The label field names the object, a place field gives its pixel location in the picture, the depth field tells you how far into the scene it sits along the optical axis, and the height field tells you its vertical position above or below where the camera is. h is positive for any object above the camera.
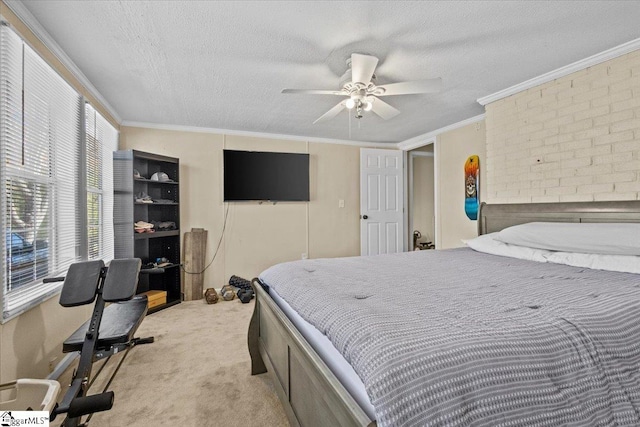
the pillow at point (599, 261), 1.86 -0.31
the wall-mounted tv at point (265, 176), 4.47 +0.60
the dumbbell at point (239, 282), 4.21 -0.91
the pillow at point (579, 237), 1.98 -0.17
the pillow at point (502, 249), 2.34 -0.29
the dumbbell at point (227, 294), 4.07 -1.01
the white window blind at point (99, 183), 3.03 +0.37
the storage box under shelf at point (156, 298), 3.56 -0.94
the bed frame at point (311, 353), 0.98 -0.57
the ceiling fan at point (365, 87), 2.07 +0.95
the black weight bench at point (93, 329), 1.62 -0.69
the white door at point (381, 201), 5.18 +0.24
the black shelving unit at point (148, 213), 3.49 +0.05
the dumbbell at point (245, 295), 3.94 -1.01
